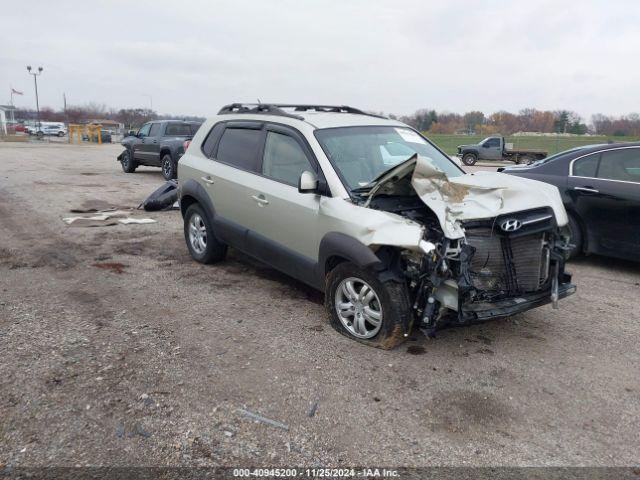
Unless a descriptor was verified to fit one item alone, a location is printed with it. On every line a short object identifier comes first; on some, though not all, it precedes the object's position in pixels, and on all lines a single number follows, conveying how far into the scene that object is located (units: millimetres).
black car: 5887
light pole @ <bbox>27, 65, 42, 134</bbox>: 51212
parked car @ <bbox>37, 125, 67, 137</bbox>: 58000
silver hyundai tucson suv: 3742
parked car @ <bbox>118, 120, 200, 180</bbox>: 14797
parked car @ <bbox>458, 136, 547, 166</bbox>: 27875
